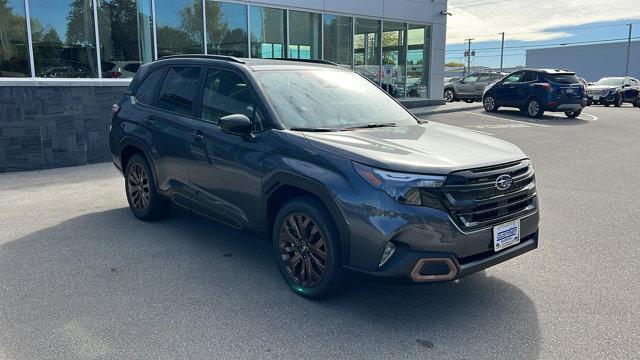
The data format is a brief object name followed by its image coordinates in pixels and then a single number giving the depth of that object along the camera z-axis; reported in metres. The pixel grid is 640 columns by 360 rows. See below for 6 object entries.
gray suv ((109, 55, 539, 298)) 3.34
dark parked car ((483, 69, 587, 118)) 17.86
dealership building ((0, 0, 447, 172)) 9.64
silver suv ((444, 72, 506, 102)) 26.38
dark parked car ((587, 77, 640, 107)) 26.36
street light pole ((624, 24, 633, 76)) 63.81
